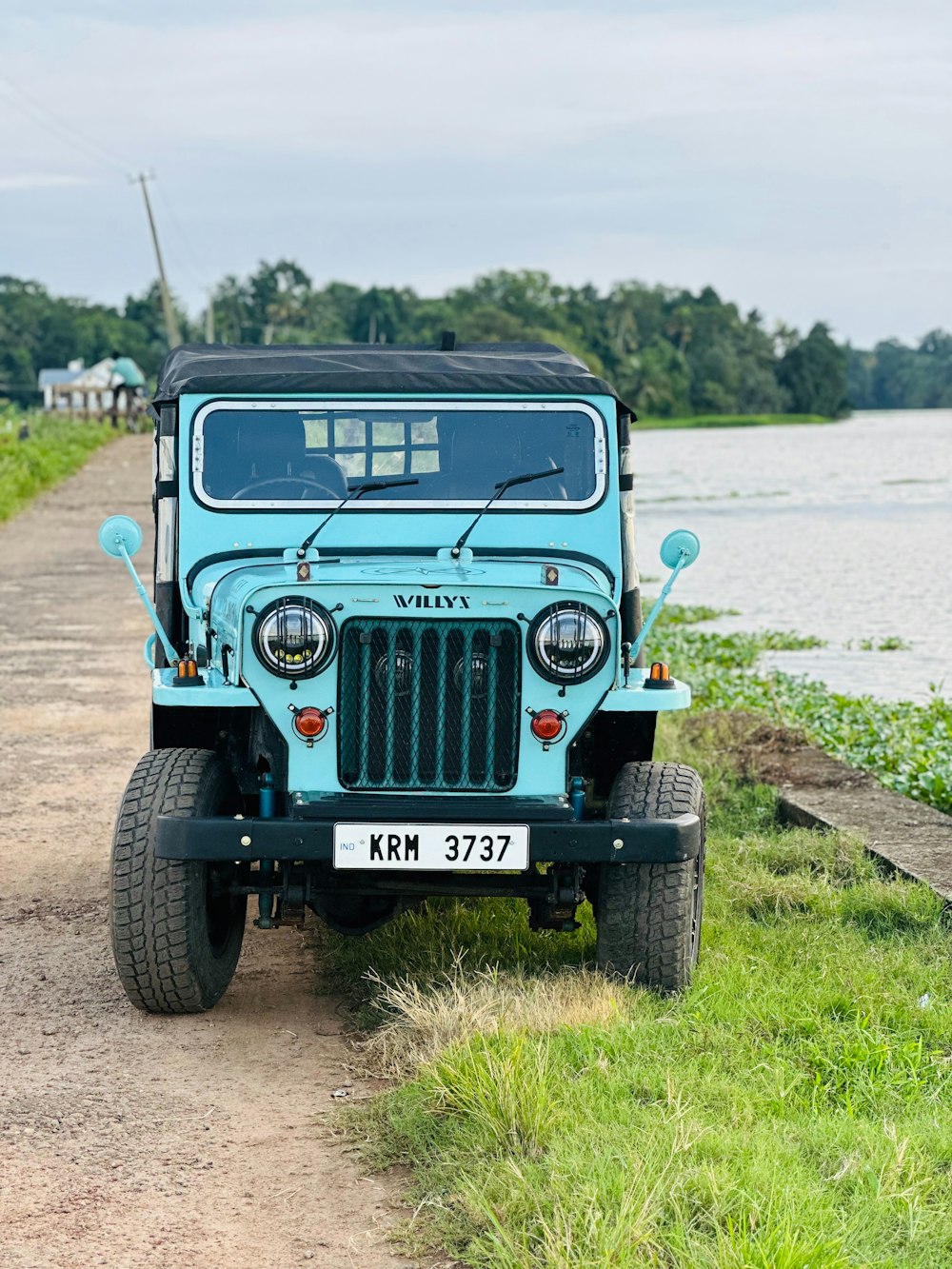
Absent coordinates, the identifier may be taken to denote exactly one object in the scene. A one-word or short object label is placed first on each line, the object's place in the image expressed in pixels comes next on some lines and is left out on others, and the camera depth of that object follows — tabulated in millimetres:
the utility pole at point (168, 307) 58781
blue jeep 5480
